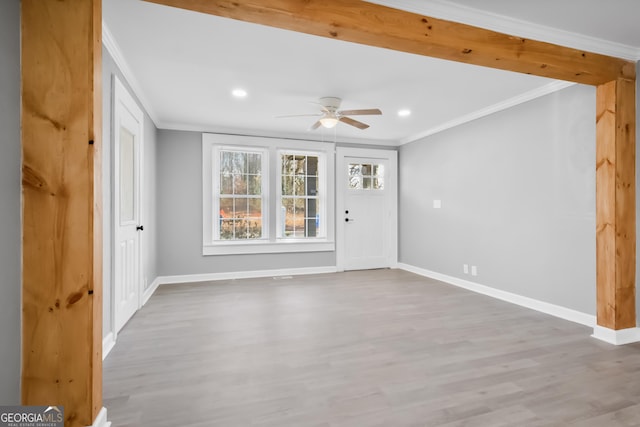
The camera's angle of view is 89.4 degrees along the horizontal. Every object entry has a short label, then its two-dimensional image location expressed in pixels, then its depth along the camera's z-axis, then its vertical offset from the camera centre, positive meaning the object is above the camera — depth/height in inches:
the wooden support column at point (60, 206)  59.5 +1.6
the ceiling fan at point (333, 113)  147.2 +48.5
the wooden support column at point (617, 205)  110.0 +3.4
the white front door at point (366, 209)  239.3 +4.4
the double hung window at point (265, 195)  211.0 +13.5
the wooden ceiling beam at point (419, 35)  74.0 +47.1
